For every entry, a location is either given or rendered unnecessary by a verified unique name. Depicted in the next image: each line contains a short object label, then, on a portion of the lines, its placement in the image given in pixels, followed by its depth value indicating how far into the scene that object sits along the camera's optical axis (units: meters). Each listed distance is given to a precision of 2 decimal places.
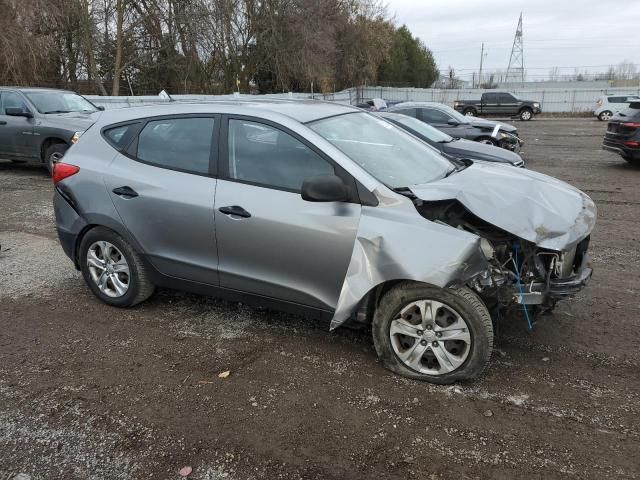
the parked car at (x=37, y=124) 10.16
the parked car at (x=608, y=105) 30.09
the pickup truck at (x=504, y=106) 32.00
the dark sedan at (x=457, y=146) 9.20
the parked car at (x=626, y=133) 11.95
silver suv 3.21
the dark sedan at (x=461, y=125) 13.43
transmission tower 55.75
